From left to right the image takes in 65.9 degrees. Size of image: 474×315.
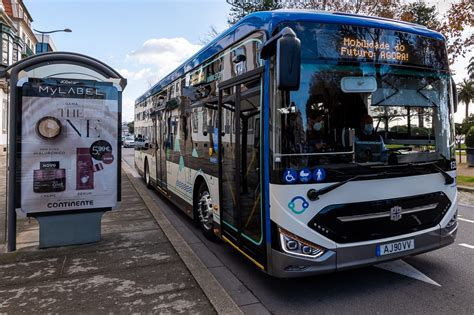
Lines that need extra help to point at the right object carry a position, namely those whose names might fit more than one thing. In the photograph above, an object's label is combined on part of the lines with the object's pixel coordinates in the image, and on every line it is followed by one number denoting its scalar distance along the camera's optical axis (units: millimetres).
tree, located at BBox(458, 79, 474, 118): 67125
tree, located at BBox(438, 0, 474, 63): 13977
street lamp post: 22167
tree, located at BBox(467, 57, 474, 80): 72000
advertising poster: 5449
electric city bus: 3648
